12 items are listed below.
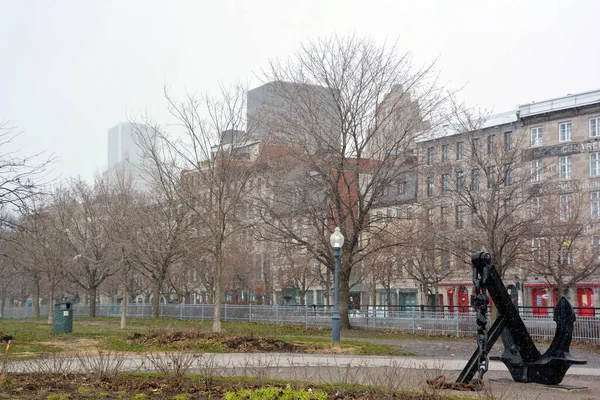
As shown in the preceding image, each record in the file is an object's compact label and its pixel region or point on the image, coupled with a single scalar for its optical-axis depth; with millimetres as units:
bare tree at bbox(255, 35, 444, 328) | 30656
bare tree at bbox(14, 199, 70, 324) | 40562
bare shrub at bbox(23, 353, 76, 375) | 12223
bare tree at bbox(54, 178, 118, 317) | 47594
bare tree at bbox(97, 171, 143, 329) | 36188
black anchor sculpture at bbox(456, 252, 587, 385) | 12664
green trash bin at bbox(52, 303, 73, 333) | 26516
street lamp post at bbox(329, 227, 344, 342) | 24875
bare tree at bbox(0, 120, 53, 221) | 23056
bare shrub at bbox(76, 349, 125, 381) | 11547
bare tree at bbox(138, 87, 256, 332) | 29417
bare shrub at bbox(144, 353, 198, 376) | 11594
